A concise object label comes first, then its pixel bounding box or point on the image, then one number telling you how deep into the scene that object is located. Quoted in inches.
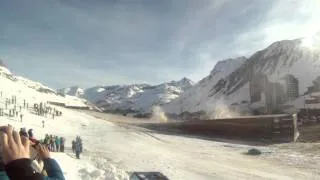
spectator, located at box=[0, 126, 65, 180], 112.9
